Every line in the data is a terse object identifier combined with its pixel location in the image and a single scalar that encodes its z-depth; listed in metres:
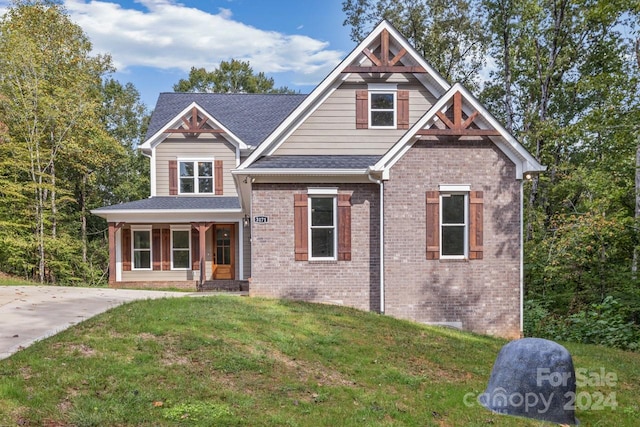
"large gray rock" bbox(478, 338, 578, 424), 5.25
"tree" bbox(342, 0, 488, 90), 23.61
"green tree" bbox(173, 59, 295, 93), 40.25
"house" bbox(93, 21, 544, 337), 10.38
